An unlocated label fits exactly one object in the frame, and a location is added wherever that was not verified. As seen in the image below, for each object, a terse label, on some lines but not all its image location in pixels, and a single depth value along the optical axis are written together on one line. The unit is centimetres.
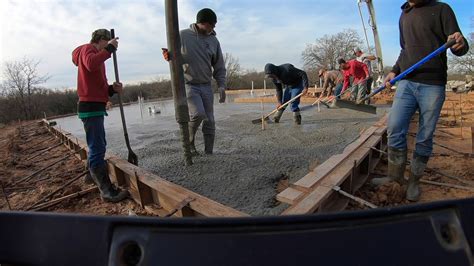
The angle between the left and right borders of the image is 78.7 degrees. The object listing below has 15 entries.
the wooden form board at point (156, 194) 188
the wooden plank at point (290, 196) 205
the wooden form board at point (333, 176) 199
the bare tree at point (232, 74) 3957
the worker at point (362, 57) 1068
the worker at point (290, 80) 627
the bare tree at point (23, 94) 2453
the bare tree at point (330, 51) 4175
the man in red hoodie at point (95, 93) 252
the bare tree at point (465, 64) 2198
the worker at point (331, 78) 909
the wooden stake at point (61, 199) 276
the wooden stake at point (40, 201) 286
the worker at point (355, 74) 827
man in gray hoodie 354
